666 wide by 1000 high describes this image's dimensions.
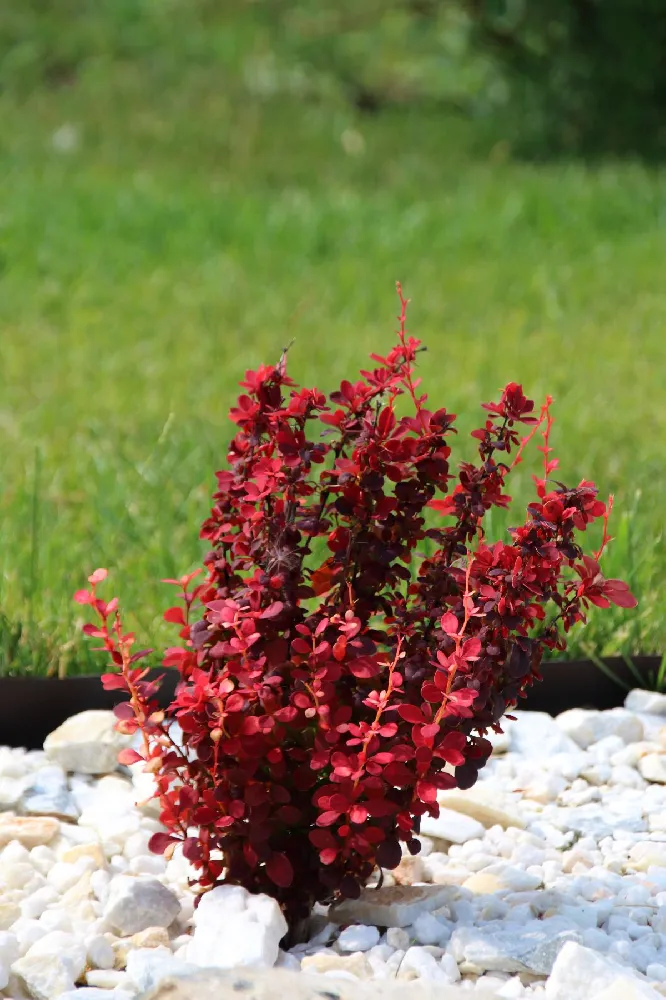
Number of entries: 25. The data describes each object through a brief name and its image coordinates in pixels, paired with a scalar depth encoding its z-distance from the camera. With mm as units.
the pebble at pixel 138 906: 4078
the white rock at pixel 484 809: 4871
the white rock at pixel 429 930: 3992
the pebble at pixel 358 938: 3951
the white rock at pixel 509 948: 3814
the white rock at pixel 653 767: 5348
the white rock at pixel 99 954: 3945
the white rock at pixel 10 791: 4965
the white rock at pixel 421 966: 3771
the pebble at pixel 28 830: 4660
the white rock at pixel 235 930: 3762
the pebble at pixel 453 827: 4746
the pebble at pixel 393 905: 4082
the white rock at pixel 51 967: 3764
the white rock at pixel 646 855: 4566
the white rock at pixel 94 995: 3641
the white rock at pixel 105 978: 3816
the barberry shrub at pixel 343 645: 3889
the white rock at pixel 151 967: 3658
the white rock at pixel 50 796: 4937
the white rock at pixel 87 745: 5273
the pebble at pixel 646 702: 5844
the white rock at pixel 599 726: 5625
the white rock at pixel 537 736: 5531
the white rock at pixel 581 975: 3619
